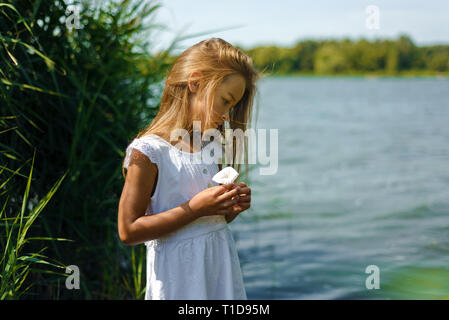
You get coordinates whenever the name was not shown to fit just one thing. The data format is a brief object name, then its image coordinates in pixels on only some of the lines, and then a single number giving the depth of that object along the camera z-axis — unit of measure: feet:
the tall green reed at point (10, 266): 6.32
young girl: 4.84
